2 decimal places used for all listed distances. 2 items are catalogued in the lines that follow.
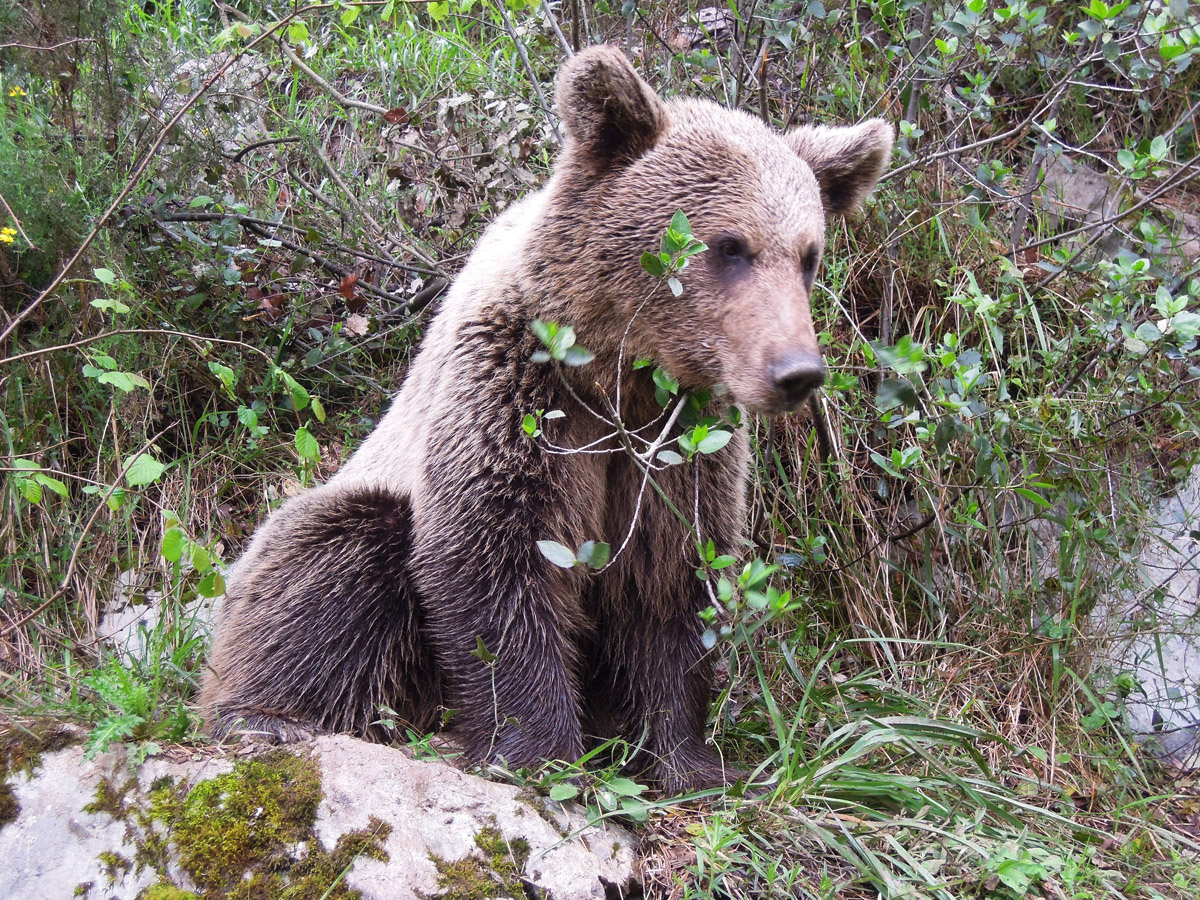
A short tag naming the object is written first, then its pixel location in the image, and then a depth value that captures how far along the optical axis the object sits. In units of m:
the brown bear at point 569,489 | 3.44
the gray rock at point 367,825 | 2.62
